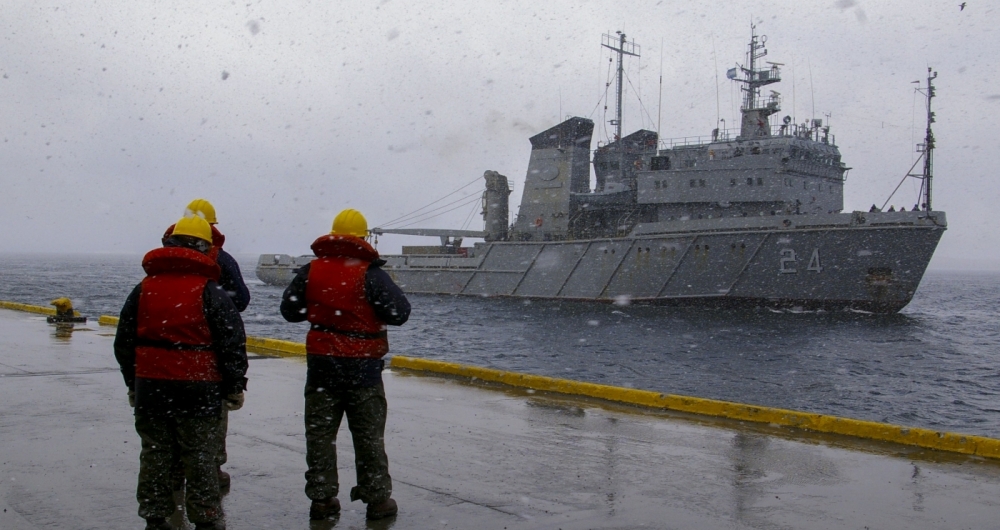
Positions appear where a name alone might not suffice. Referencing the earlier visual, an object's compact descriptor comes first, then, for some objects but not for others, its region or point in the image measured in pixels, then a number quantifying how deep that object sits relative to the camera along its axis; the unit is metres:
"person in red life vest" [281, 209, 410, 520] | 3.94
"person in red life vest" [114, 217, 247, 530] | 3.52
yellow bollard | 13.50
